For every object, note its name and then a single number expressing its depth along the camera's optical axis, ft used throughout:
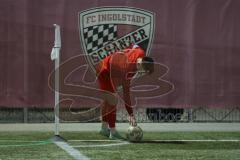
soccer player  53.45
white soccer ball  53.62
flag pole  55.99
